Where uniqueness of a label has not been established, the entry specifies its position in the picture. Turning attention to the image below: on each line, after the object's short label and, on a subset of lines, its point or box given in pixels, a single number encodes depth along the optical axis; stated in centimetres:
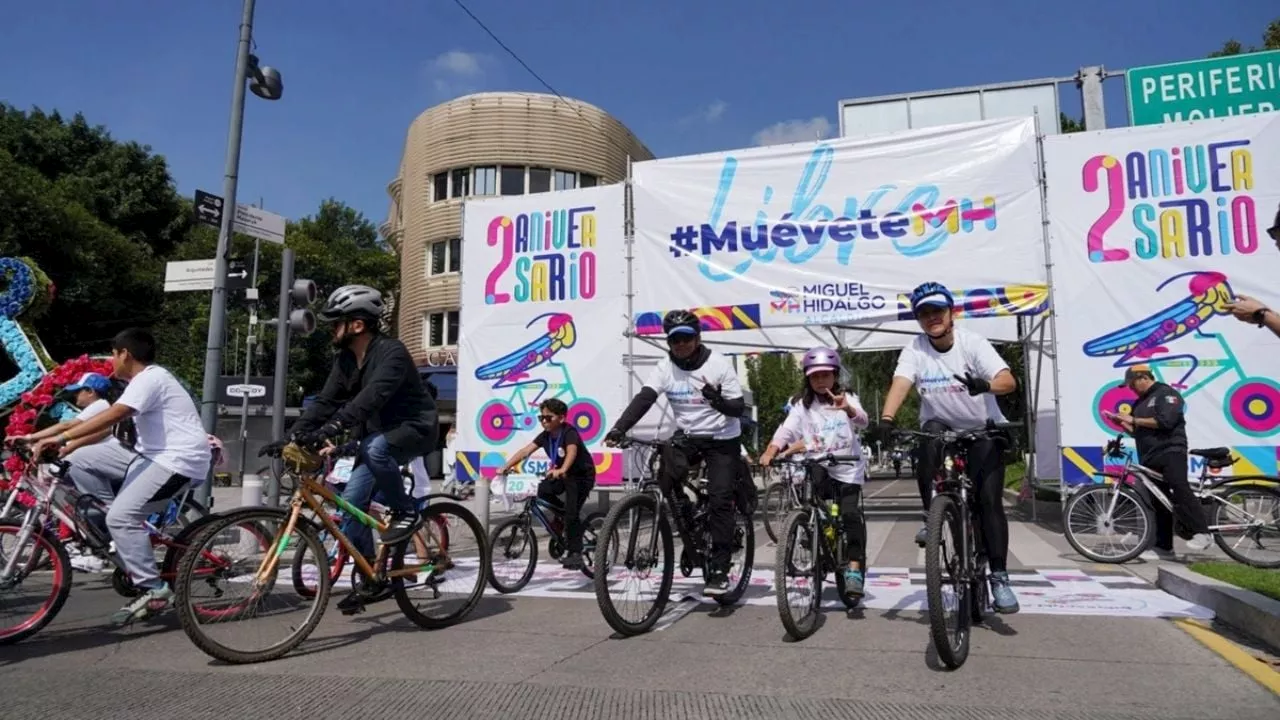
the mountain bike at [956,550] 386
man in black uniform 770
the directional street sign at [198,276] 938
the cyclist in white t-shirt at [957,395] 459
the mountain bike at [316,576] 415
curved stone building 3147
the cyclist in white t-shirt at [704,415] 525
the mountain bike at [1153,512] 748
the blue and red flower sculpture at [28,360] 880
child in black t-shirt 722
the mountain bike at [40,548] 463
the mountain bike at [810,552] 445
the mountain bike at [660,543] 462
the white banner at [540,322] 1293
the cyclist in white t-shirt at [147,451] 476
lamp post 929
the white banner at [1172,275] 1017
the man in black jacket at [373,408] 479
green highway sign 1214
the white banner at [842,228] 1109
